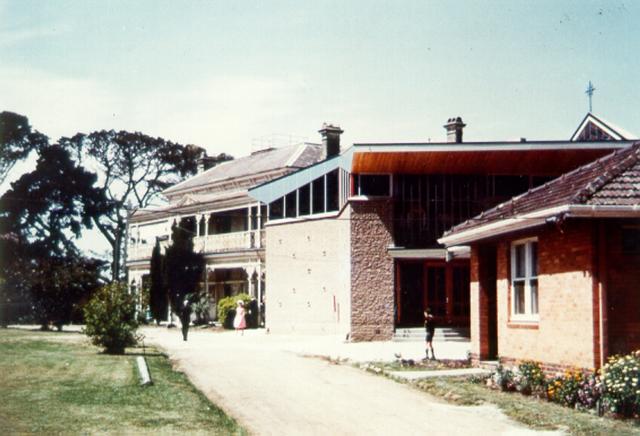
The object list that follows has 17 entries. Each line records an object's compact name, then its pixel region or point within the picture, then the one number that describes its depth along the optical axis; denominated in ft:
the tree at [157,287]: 155.22
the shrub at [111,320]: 73.41
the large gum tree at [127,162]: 200.03
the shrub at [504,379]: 47.80
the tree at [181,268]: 149.59
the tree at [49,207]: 179.11
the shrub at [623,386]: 37.14
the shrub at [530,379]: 45.62
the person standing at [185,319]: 103.35
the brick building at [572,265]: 42.42
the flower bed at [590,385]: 37.40
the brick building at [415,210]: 100.99
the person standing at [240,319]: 120.06
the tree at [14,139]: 137.67
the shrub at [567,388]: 41.22
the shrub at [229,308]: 132.32
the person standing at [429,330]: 71.05
